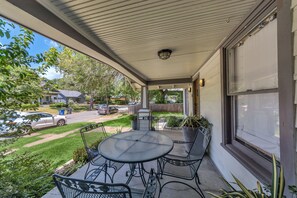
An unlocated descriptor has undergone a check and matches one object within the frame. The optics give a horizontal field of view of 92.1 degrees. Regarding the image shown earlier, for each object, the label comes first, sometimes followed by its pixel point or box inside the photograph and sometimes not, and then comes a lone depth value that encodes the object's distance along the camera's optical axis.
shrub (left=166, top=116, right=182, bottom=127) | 5.97
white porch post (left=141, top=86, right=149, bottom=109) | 7.21
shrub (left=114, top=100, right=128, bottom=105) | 30.06
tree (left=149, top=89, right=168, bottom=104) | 17.64
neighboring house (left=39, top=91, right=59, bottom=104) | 23.40
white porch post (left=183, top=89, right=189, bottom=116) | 9.77
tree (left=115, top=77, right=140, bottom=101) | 10.01
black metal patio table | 1.64
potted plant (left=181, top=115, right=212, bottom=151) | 3.34
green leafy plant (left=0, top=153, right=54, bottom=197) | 1.75
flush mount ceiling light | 2.70
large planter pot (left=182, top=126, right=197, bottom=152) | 3.33
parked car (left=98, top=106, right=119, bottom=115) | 16.27
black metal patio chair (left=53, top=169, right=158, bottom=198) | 0.91
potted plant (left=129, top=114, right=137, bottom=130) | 6.28
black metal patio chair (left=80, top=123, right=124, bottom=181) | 2.22
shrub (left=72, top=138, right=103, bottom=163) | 3.24
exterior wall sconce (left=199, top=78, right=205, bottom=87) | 3.89
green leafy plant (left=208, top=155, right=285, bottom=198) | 0.89
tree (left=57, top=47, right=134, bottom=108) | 9.46
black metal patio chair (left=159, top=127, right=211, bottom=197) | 1.85
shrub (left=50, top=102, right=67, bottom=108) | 21.17
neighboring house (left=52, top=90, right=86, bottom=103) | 25.47
